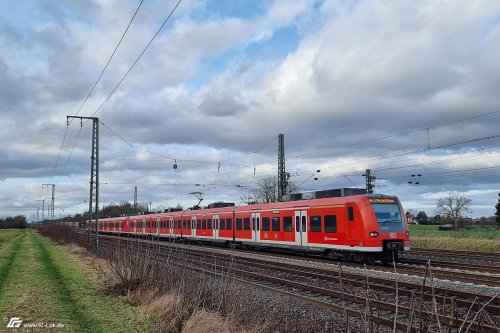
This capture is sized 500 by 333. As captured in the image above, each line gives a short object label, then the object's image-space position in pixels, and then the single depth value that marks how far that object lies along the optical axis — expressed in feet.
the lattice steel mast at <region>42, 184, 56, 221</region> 246.27
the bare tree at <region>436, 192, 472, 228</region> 354.54
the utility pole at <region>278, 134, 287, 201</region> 124.72
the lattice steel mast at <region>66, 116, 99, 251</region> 89.61
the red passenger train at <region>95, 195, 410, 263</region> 65.82
